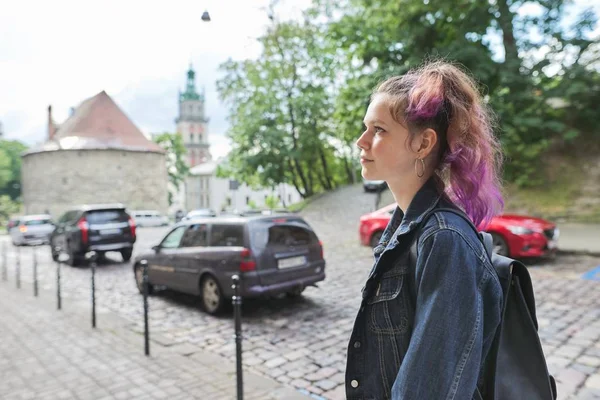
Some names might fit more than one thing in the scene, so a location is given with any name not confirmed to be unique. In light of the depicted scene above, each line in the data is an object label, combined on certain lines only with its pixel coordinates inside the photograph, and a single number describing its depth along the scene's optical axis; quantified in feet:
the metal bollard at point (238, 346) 12.32
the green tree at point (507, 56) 46.78
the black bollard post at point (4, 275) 38.44
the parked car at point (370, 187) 85.88
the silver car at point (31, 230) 75.31
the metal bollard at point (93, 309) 20.86
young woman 3.79
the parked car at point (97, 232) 43.86
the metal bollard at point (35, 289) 29.56
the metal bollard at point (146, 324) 16.75
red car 30.83
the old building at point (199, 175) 228.84
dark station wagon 21.56
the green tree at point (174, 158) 212.64
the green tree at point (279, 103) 92.99
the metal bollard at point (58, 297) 24.97
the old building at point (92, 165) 175.83
